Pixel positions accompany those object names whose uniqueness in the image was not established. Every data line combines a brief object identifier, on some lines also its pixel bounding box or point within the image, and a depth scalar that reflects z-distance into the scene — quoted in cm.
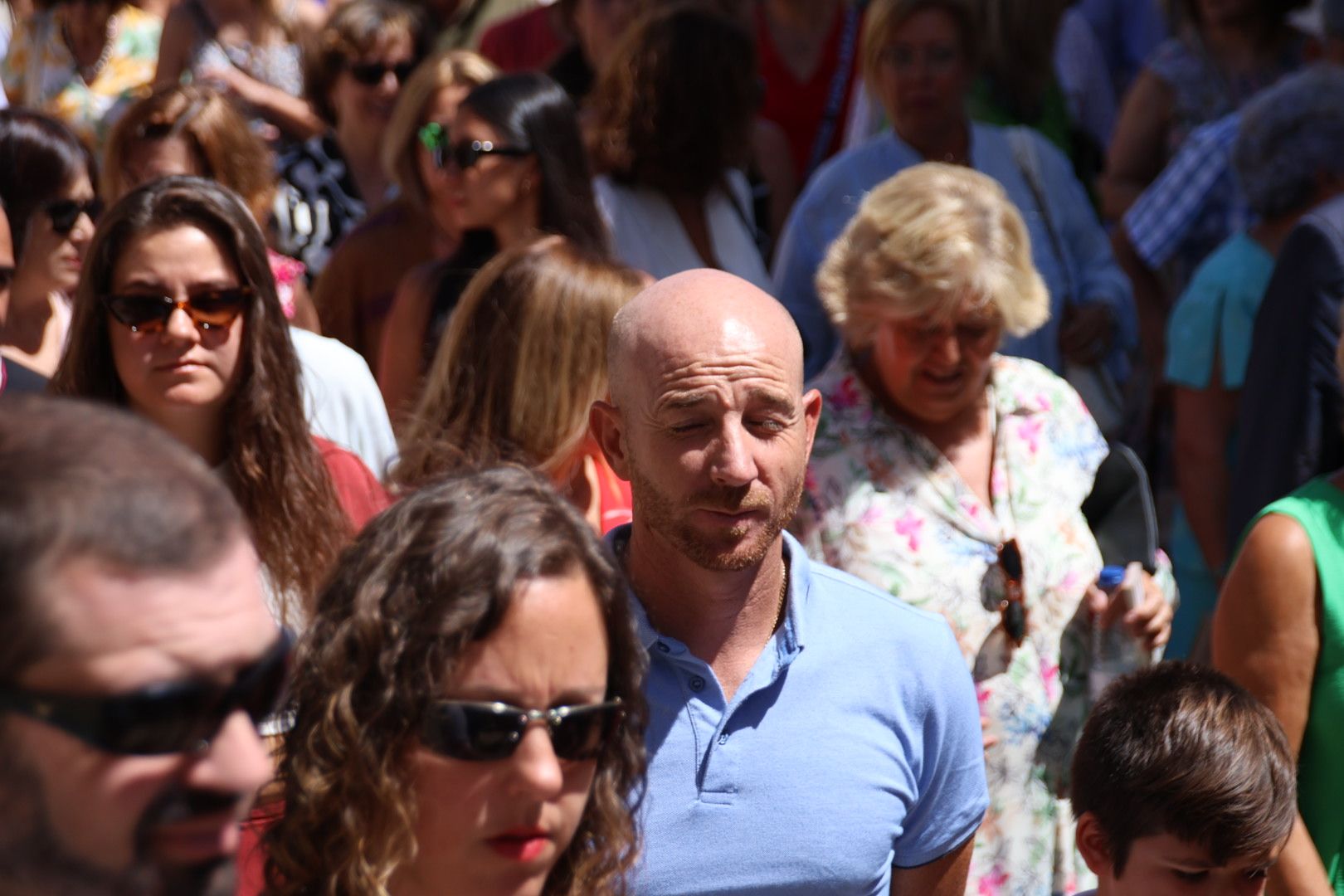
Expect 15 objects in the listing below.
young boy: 533
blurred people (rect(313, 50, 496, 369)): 1037
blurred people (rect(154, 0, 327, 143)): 1225
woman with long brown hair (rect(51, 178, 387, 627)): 666
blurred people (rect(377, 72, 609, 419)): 940
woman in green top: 605
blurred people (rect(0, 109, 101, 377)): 830
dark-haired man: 247
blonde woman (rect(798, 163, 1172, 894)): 678
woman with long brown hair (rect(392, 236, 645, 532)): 699
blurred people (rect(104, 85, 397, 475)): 946
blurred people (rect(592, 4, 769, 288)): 996
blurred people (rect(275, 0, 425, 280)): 1194
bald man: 500
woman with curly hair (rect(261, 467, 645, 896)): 378
